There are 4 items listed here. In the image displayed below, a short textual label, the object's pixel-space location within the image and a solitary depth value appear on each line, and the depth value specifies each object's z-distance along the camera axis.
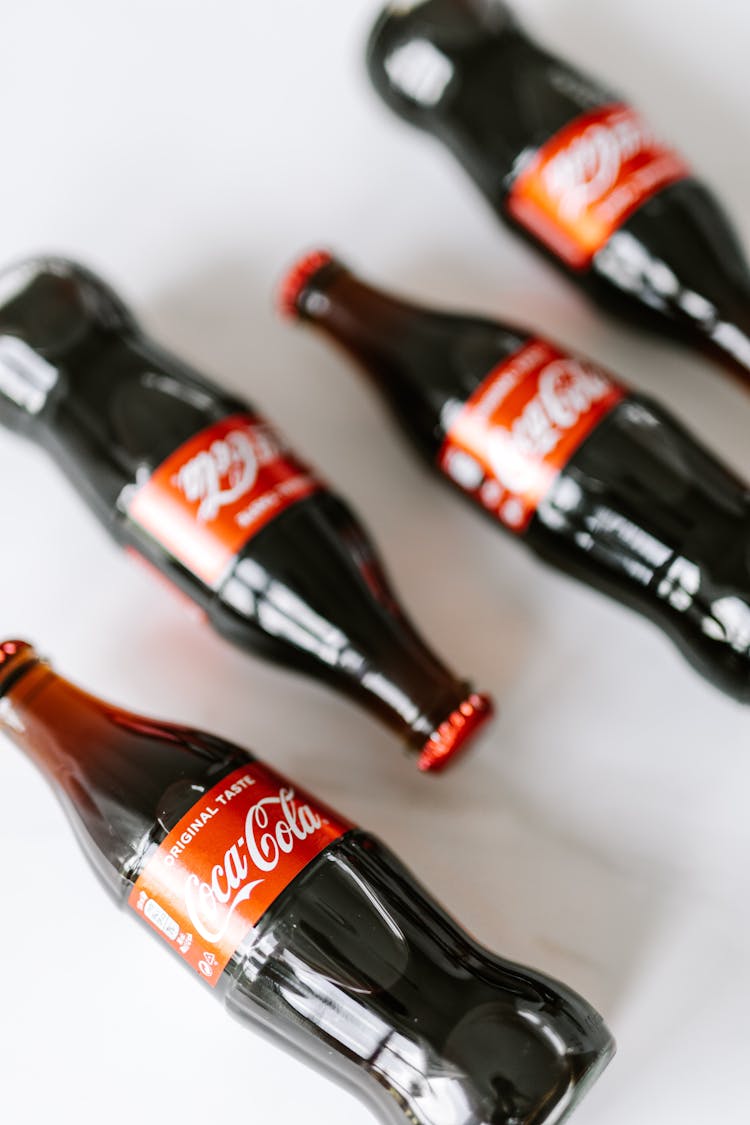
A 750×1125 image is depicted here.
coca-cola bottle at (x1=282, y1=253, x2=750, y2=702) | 0.91
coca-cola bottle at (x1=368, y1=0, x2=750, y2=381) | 1.02
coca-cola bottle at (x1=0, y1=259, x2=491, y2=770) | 0.91
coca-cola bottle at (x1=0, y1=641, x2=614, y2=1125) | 0.78
